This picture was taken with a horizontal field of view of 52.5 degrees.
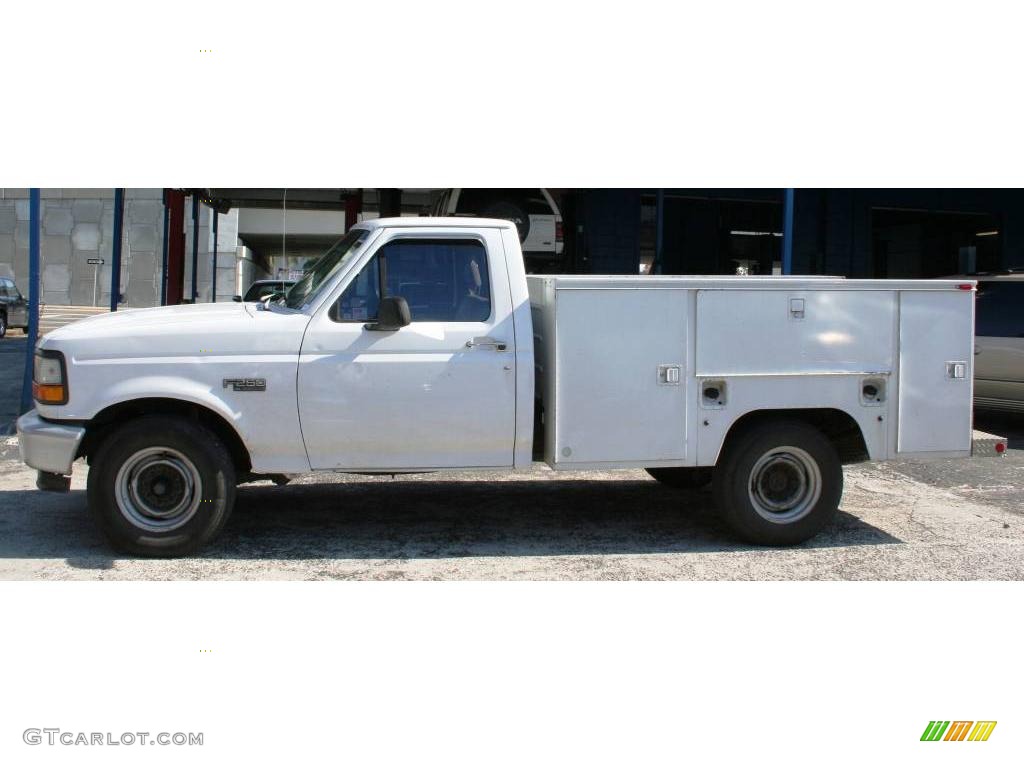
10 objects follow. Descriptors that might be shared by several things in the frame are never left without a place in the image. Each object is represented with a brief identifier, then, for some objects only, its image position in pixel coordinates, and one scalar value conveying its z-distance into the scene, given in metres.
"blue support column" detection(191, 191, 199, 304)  15.10
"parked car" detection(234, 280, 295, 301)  15.05
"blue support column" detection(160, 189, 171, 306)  15.13
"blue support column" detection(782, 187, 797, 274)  10.54
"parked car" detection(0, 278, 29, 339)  24.12
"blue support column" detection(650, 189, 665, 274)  12.78
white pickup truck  6.17
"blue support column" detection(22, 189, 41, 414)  9.93
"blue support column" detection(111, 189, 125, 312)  12.77
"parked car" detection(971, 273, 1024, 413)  10.79
